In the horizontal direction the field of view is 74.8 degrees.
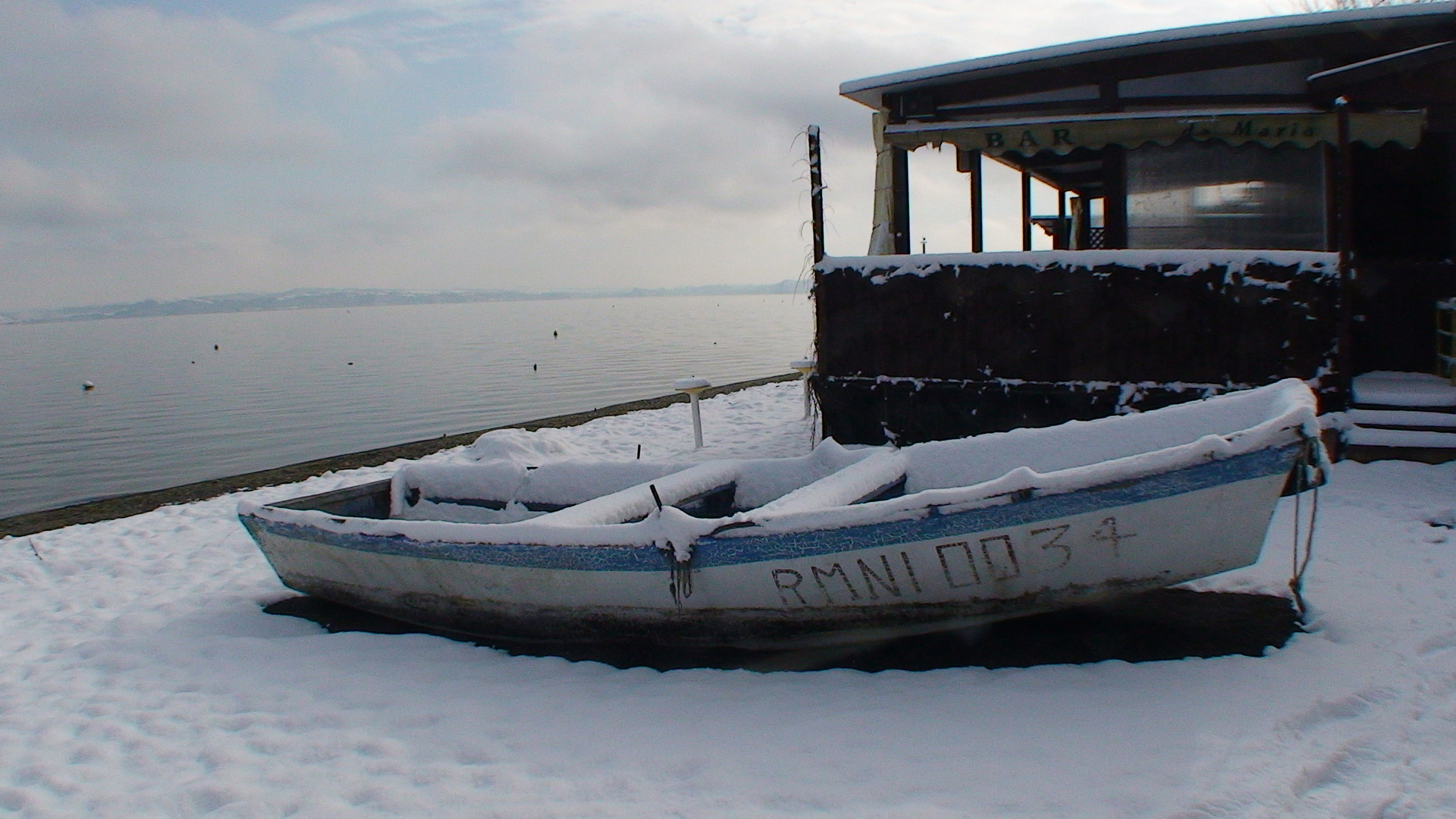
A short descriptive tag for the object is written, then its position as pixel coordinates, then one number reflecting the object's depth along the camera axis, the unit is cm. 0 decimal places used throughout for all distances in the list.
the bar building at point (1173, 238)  829
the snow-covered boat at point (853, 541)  448
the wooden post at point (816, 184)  979
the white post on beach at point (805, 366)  1127
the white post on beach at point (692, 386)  1063
